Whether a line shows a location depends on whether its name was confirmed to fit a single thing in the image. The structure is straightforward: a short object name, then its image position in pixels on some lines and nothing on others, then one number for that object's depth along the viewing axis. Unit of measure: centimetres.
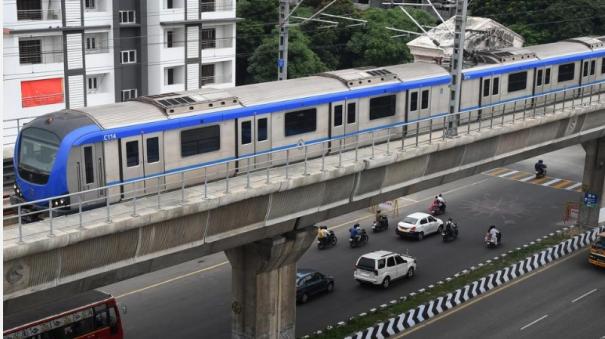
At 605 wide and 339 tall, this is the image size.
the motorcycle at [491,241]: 4469
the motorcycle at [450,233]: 4584
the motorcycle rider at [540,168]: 5997
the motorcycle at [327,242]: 4444
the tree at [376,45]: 7362
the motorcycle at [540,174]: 6012
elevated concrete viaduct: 2170
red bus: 2677
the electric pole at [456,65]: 3134
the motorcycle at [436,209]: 5062
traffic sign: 4809
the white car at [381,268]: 3847
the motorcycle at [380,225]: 4734
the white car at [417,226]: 4591
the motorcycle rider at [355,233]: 4462
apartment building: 5128
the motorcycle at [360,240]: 4467
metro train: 2498
